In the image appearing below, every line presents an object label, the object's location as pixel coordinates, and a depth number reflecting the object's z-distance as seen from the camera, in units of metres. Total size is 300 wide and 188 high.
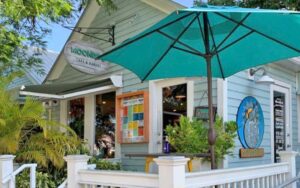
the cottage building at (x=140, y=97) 7.05
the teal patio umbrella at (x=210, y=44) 4.23
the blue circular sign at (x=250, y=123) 6.96
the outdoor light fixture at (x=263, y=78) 7.10
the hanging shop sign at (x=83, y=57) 7.96
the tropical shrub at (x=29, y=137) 7.27
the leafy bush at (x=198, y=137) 5.92
